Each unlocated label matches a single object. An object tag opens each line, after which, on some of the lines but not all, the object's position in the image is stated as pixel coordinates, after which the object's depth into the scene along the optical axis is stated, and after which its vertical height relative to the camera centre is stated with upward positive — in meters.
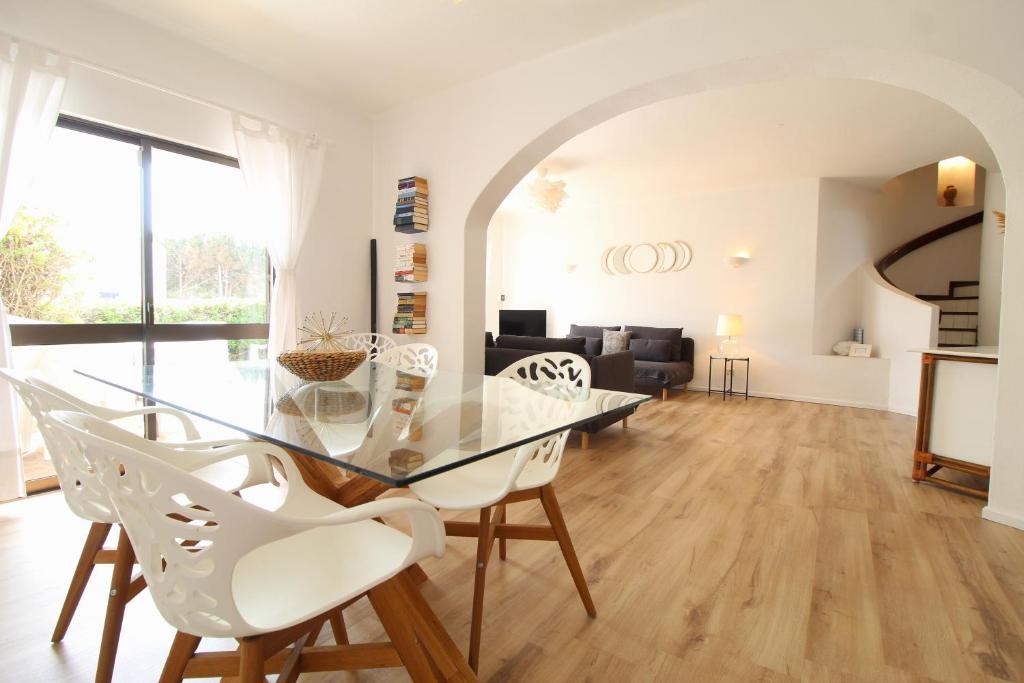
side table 6.36 -0.69
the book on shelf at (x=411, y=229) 3.63 +0.66
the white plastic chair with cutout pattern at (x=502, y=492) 1.41 -0.54
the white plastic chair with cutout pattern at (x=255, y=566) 0.72 -0.51
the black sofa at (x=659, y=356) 6.15 -0.48
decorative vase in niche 7.05 +1.92
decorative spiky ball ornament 3.60 -0.08
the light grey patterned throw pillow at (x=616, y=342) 6.73 -0.30
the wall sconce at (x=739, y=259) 6.39 +0.84
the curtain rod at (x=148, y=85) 2.55 +1.31
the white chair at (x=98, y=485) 1.12 -0.49
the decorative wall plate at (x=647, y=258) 6.96 +0.94
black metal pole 4.02 +0.24
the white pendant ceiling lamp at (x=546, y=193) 5.09 +1.33
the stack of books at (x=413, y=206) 3.57 +0.81
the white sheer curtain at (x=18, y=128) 2.34 +0.89
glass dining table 1.05 -0.29
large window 2.64 +0.30
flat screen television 7.99 -0.07
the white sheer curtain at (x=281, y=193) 3.29 +0.84
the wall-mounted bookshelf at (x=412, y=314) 3.68 +0.01
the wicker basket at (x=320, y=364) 1.96 -0.20
